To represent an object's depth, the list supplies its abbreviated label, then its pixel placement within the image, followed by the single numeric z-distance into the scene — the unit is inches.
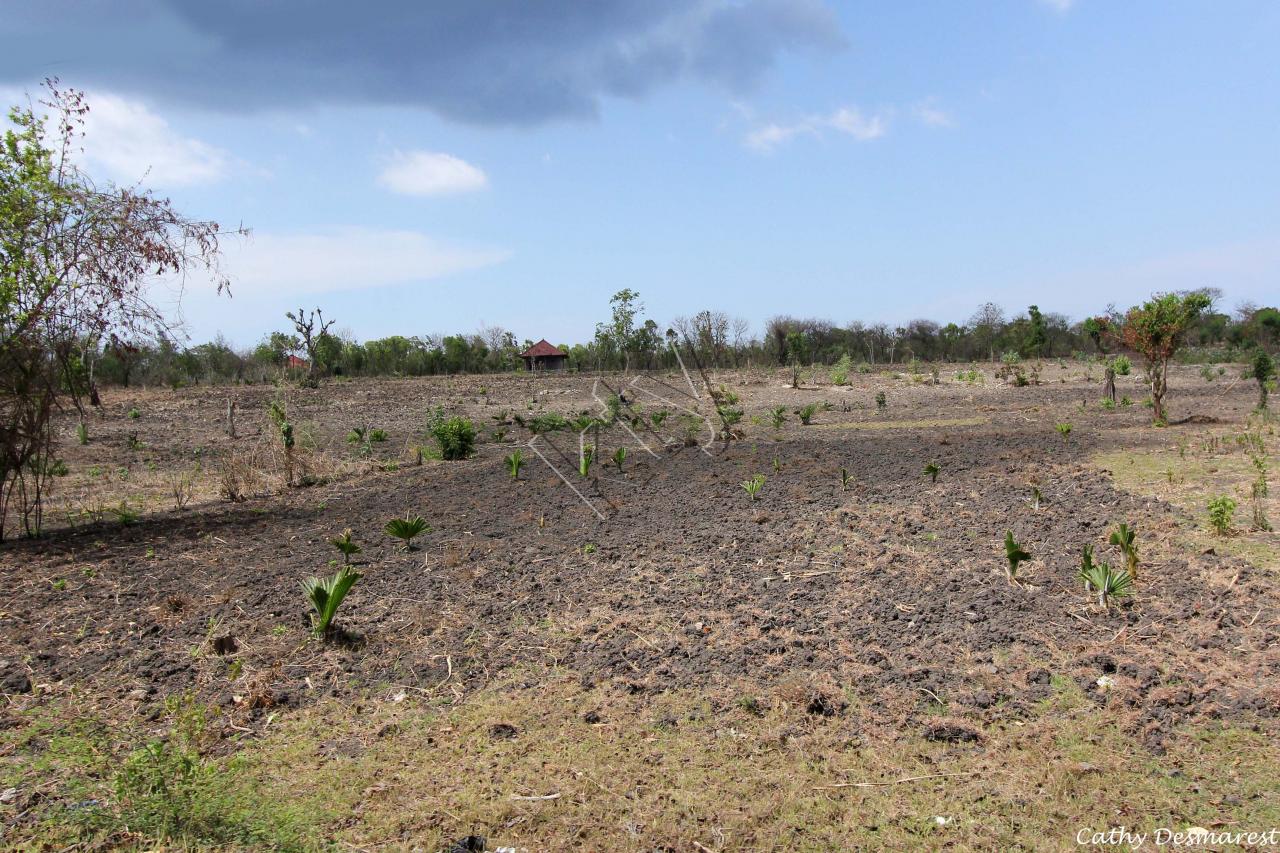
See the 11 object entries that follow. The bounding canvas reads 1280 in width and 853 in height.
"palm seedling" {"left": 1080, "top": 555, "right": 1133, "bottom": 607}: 176.9
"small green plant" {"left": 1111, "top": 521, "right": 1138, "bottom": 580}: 188.1
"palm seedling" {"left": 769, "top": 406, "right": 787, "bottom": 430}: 580.2
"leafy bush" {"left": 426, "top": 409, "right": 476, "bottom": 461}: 481.4
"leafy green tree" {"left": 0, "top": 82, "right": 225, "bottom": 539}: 271.4
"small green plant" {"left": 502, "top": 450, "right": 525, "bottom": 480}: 382.9
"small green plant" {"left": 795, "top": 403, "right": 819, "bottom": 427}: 624.7
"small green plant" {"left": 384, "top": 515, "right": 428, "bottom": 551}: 250.8
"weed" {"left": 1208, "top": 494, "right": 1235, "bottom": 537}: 224.5
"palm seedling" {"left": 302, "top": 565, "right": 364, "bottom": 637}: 176.7
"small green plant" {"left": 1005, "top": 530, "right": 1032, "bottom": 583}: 190.4
